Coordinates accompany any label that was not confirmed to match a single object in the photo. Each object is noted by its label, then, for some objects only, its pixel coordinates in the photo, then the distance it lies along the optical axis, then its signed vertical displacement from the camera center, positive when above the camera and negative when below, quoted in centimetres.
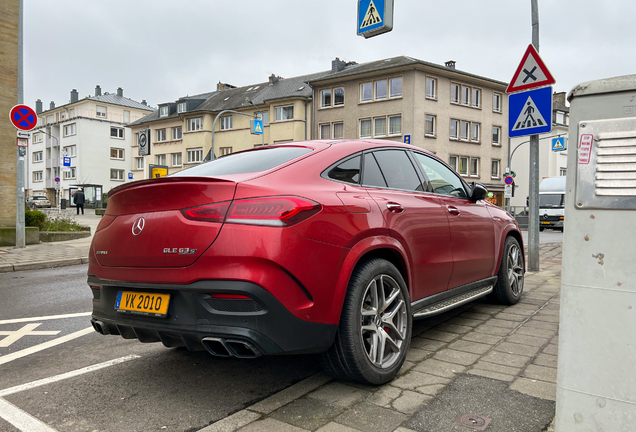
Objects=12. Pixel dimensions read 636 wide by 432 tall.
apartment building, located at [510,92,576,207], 4904 +402
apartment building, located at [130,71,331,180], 4406 +743
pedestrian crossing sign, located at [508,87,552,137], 756 +133
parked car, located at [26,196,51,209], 5612 -80
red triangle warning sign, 747 +188
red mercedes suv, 265 -35
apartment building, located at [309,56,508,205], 3744 +691
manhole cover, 260 -115
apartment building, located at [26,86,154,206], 6838 +736
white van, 2722 -27
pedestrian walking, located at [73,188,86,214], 3694 -20
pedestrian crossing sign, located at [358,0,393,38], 979 +353
